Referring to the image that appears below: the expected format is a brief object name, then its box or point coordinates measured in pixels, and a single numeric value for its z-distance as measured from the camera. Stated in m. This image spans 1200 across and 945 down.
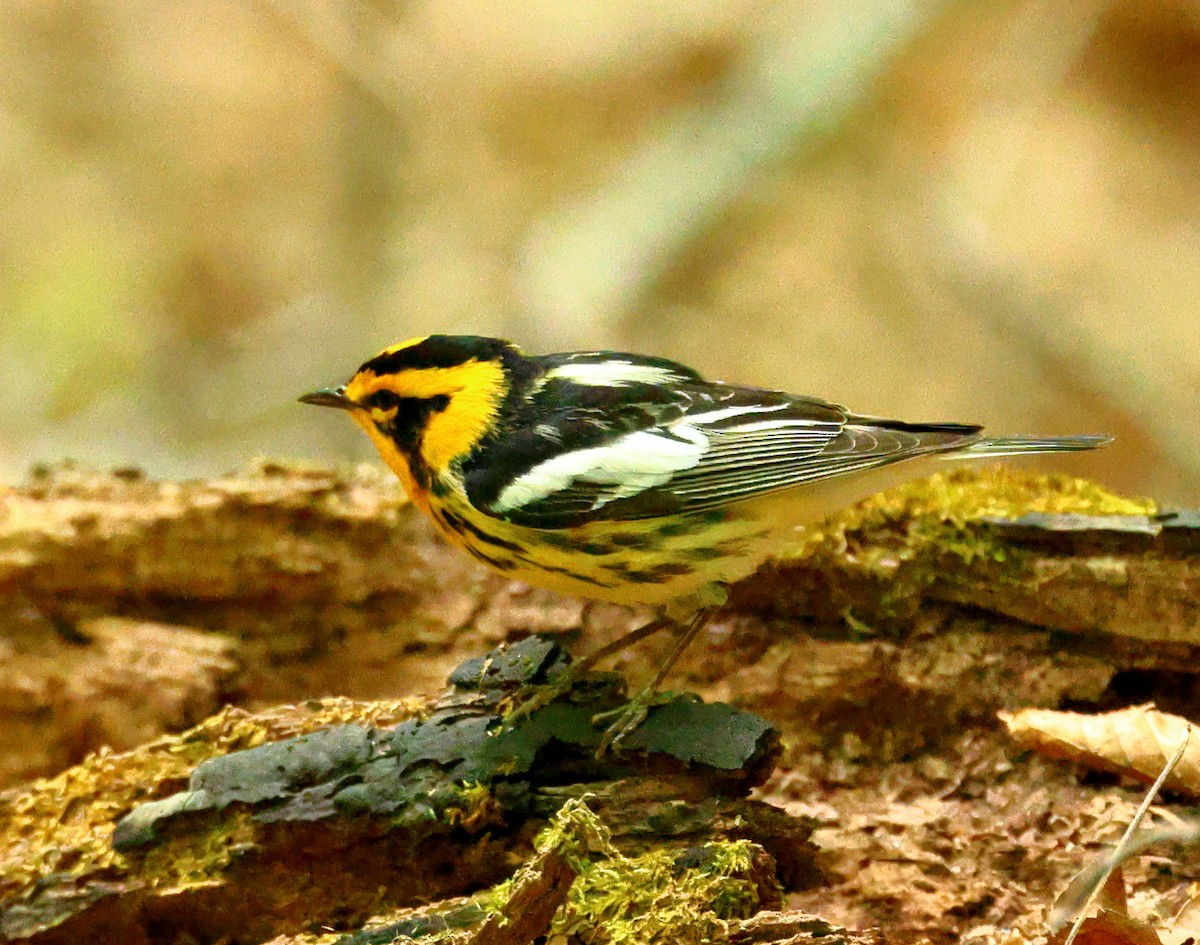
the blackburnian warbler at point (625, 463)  5.17
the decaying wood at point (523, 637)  4.78
